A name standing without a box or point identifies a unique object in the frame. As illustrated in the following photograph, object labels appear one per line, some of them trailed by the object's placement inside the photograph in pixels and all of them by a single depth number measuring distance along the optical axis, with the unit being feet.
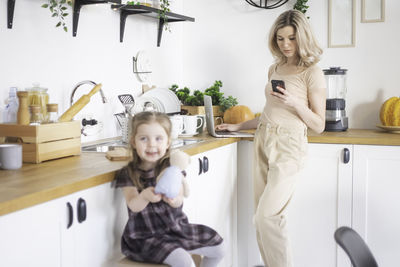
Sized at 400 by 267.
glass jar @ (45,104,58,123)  6.07
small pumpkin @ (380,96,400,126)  8.92
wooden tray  5.65
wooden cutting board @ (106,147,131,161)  5.83
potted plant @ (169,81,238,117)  9.91
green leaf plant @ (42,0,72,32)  6.66
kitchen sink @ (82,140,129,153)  7.18
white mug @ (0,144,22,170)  5.18
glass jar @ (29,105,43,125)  5.89
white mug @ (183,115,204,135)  8.64
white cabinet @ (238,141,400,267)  8.18
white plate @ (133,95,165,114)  8.37
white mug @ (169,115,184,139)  7.94
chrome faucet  7.27
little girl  4.94
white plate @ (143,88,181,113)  9.03
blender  9.18
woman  7.17
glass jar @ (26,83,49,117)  6.07
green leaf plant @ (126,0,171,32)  9.14
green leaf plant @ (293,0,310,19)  9.90
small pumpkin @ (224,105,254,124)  9.88
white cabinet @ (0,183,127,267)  3.85
